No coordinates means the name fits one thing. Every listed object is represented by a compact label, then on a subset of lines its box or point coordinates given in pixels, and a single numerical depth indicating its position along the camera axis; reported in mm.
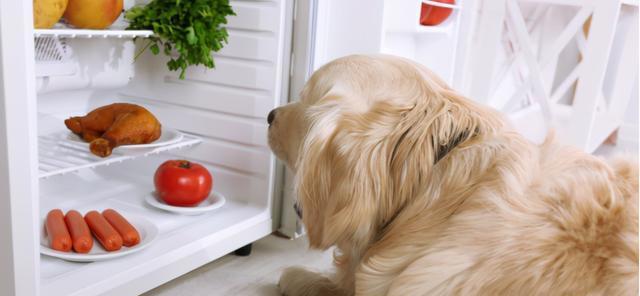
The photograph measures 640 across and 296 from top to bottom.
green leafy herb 1577
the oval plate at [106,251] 1262
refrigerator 1376
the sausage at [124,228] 1365
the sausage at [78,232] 1303
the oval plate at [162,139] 1592
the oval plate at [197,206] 1604
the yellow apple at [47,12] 1281
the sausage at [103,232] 1324
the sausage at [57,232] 1290
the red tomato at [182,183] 1610
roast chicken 1568
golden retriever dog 874
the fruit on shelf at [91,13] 1428
